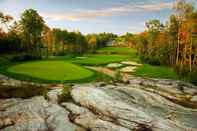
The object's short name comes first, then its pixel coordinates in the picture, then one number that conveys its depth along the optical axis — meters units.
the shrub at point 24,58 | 55.74
